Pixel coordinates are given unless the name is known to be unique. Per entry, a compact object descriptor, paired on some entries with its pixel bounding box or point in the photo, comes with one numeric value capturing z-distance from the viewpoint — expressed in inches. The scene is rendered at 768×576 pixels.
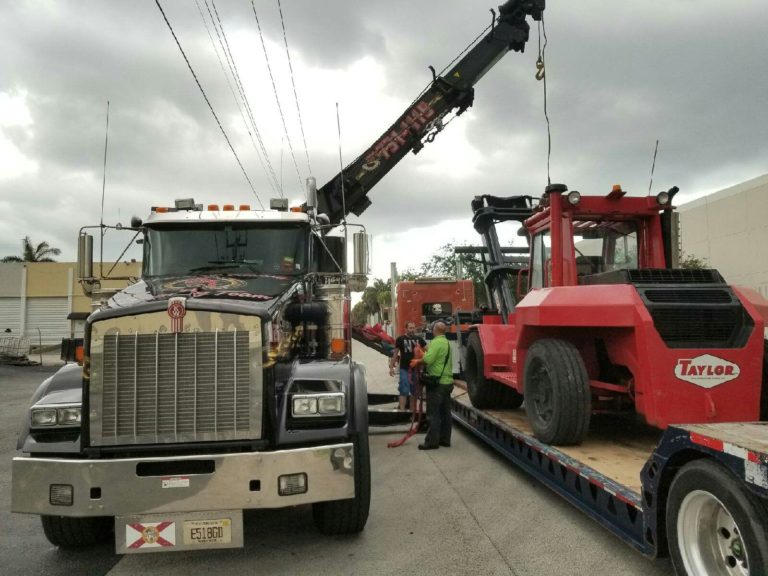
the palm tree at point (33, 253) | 1648.6
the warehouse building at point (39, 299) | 1235.9
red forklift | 177.3
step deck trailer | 107.1
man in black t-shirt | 389.7
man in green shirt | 303.7
